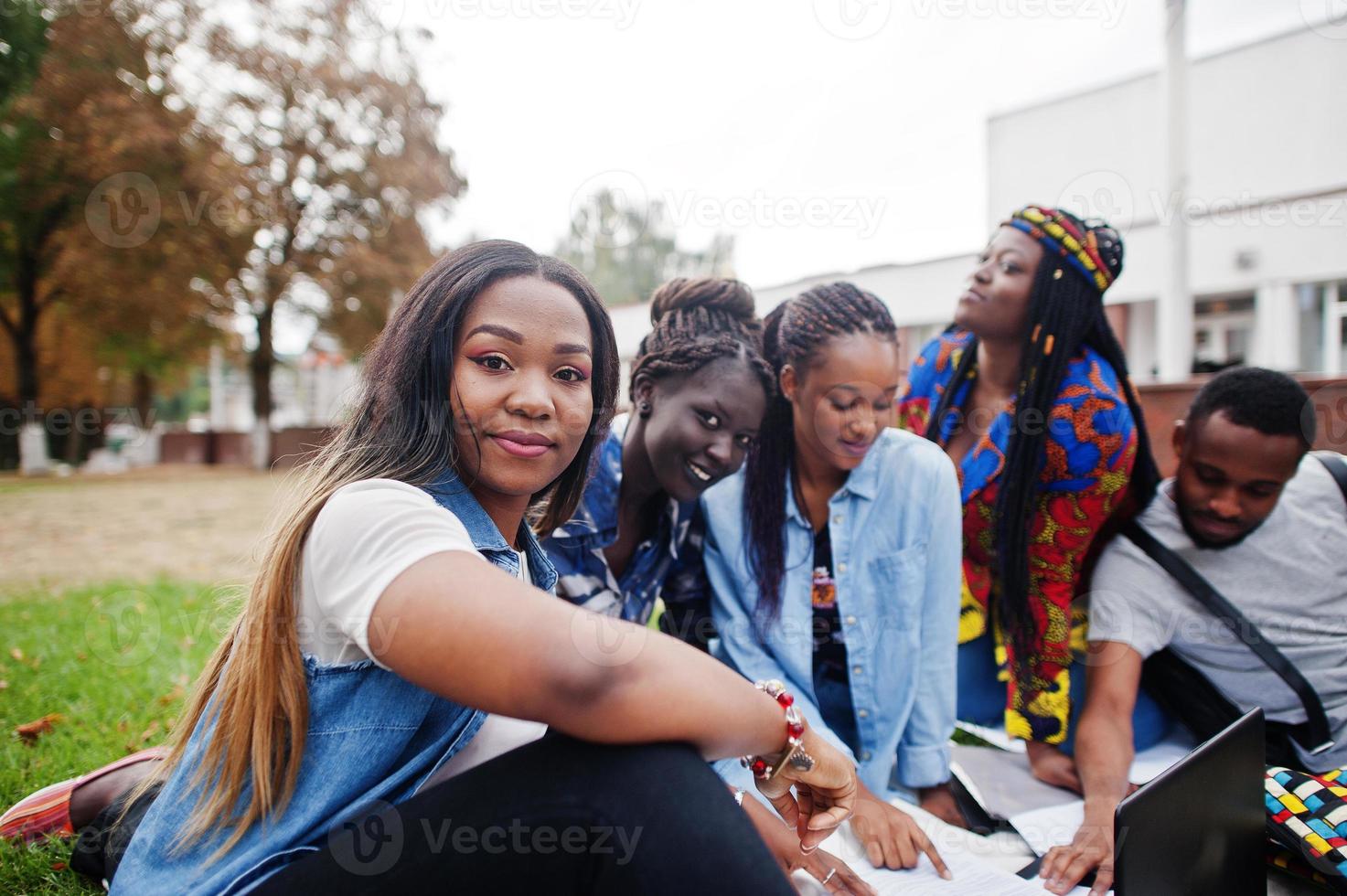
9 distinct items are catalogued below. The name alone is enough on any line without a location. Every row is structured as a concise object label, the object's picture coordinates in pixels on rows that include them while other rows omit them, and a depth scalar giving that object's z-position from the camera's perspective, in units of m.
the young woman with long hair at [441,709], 0.94
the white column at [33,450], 15.73
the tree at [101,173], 13.47
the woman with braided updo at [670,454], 2.15
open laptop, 1.35
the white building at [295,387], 23.17
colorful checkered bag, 1.77
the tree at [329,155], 15.05
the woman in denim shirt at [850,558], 2.25
